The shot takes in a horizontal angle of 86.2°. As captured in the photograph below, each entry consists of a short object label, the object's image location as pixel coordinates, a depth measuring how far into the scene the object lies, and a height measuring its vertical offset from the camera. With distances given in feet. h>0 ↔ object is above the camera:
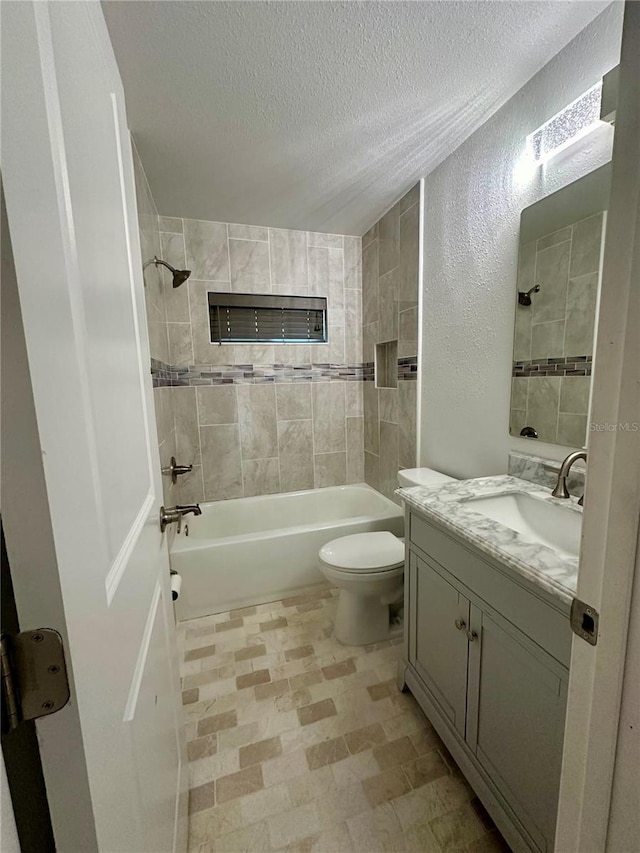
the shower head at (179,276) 6.92 +2.21
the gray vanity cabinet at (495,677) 2.60 -2.72
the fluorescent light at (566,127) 3.55 +2.76
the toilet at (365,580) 5.29 -3.09
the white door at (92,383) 1.03 +0.02
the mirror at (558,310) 3.67 +0.77
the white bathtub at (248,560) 6.42 -3.44
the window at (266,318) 8.29 +1.61
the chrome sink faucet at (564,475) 3.29 -1.04
